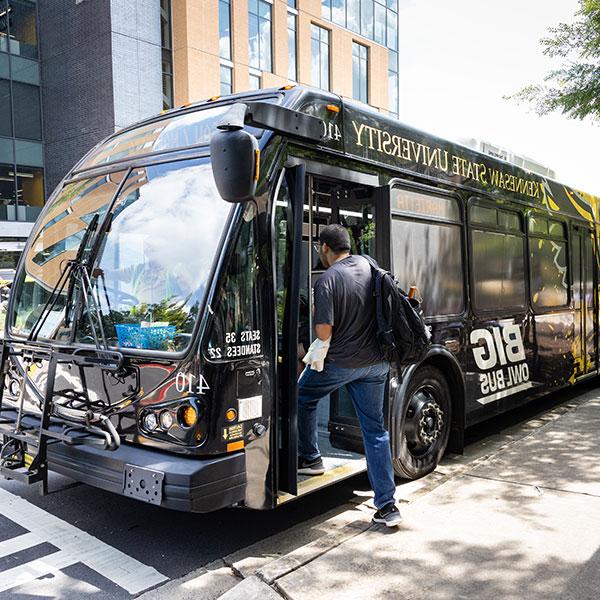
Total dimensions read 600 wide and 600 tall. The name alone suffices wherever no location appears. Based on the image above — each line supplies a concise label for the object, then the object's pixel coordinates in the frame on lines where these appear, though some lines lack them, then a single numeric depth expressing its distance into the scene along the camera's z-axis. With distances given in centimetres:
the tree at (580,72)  1011
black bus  361
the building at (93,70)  2303
